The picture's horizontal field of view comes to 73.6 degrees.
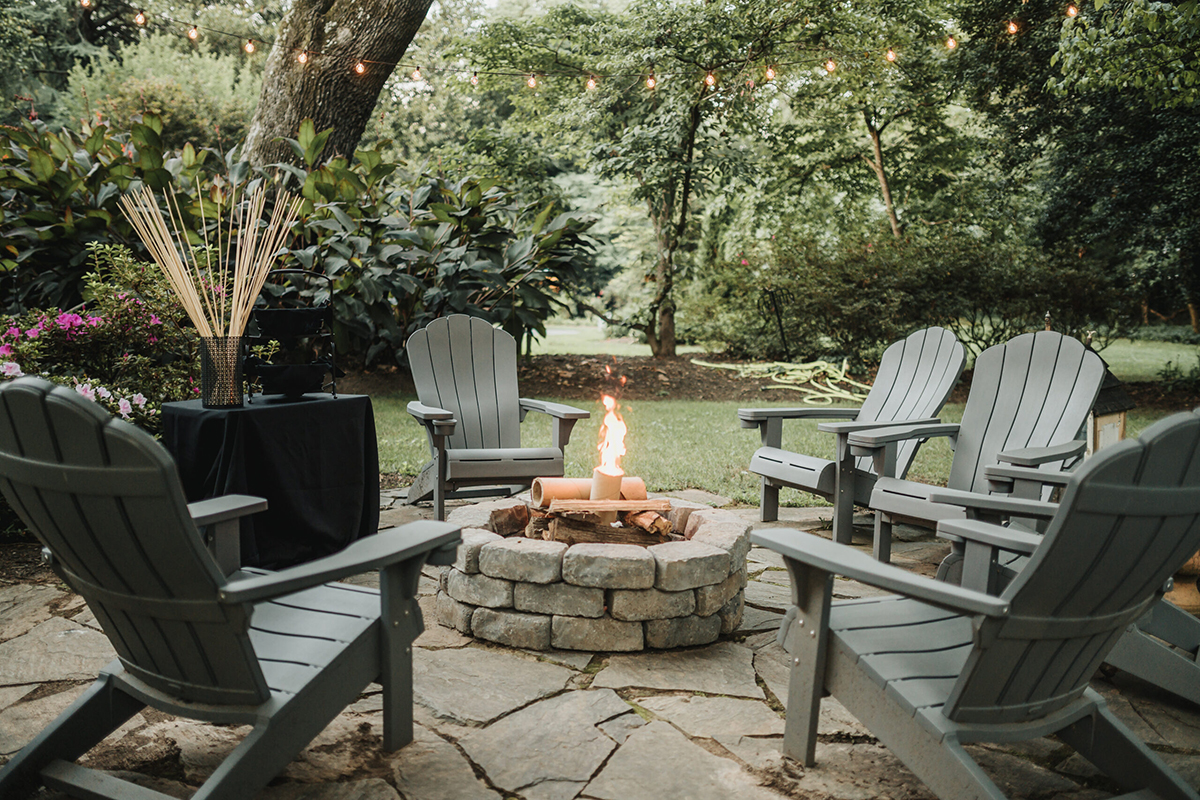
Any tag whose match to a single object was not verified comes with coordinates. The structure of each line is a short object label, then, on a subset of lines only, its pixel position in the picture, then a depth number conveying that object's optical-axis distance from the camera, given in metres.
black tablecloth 2.83
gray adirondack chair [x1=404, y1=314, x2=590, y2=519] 3.64
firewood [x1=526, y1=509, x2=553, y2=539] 2.75
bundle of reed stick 2.67
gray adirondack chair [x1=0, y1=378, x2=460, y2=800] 1.40
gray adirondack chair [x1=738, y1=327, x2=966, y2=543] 3.64
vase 2.88
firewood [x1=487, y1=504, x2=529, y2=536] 2.86
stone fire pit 2.44
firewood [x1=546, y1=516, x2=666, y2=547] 2.65
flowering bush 3.55
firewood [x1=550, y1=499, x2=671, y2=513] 2.66
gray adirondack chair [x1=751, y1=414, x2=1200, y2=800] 1.41
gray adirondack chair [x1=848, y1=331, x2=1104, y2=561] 3.08
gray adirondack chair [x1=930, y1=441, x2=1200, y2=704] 1.87
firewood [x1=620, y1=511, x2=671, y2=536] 2.70
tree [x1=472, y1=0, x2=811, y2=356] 9.16
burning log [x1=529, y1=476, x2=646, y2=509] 2.77
